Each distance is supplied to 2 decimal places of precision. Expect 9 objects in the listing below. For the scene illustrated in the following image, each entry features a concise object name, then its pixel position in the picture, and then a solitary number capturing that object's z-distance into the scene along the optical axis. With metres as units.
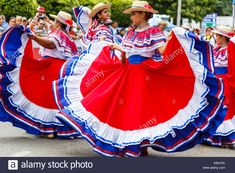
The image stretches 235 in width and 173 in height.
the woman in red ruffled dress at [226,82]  8.94
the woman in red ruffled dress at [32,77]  8.67
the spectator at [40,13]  16.27
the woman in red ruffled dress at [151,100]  7.07
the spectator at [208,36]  17.42
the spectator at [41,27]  15.98
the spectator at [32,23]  15.06
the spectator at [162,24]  15.24
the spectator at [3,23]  16.12
